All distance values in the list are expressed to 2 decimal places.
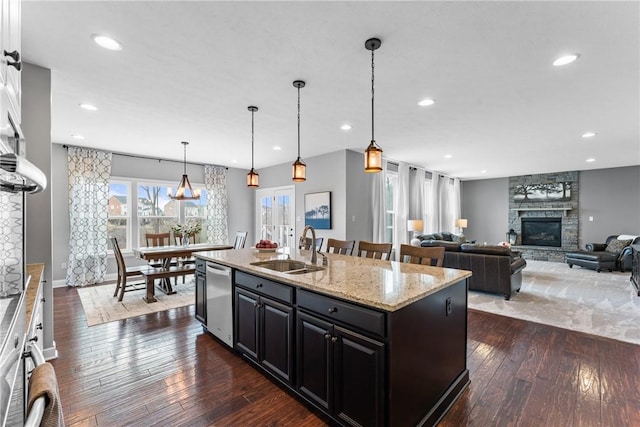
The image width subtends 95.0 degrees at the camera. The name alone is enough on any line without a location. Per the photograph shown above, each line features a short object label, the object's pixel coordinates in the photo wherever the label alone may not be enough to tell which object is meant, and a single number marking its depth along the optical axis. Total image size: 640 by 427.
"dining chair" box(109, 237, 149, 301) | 4.43
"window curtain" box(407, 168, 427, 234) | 7.89
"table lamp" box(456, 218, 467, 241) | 9.25
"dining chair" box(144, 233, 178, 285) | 5.47
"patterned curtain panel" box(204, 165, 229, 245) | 7.38
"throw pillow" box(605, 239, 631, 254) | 6.91
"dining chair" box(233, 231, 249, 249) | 5.82
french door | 7.26
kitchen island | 1.60
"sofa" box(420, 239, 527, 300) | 4.60
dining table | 4.54
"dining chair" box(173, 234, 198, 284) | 5.44
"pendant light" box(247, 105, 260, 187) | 3.86
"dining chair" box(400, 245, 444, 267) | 2.58
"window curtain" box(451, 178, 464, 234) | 9.84
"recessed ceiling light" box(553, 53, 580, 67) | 2.46
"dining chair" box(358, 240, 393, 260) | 3.13
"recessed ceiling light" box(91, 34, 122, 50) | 2.23
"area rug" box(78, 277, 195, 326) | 3.89
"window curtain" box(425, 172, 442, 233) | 8.55
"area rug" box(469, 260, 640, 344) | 3.53
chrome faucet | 2.69
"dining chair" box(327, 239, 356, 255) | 3.50
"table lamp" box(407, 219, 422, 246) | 7.41
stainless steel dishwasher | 2.82
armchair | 6.65
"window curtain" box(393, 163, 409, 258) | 7.33
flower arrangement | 5.40
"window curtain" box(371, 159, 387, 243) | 6.51
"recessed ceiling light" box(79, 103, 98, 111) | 3.56
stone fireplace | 8.55
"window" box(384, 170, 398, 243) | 7.22
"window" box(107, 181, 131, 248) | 6.10
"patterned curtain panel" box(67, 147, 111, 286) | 5.48
